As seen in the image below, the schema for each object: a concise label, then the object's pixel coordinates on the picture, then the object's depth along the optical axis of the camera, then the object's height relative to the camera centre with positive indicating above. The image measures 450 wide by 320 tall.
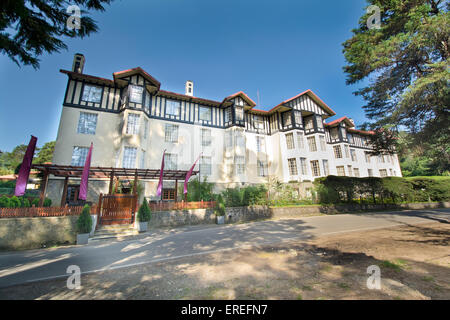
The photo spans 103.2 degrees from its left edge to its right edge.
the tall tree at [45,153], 33.28 +8.85
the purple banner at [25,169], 7.06 +1.28
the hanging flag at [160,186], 12.52 +0.83
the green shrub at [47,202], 12.66 -0.14
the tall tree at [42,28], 5.49 +5.40
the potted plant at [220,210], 13.91 -0.99
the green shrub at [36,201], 12.14 -0.05
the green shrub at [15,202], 9.50 -0.07
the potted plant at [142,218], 11.20 -1.21
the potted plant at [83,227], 9.17 -1.39
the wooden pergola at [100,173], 10.66 +1.93
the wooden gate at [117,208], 11.24 -0.60
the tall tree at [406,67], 8.86 +7.53
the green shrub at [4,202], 9.28 -0.06
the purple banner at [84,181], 9.47 +0.99
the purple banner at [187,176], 14.10 +1.70
